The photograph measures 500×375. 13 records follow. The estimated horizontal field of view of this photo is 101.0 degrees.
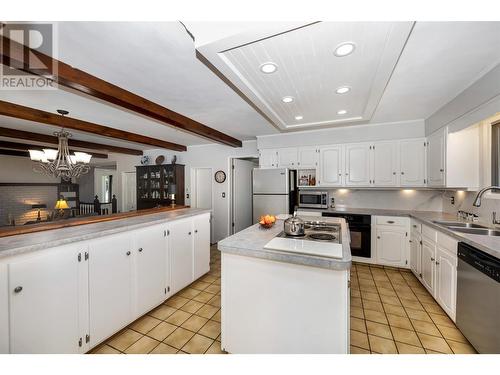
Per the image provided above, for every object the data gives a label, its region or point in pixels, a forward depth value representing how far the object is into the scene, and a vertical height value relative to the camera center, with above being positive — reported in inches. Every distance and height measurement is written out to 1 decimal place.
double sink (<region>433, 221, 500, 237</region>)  81.4 -18.3
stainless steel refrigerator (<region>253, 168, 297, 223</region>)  149.0 -4.1
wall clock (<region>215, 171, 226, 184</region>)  193.3 +8.6
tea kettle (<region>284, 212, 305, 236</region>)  71.6 -14.6
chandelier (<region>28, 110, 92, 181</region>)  112.4 +16.7
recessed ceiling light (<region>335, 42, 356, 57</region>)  55.8 +38.3
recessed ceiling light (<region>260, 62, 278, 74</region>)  65.7 +38.8
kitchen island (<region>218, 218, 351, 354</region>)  50.4 -30.5
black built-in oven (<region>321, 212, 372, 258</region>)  132.0 -30.7
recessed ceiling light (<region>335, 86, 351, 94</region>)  83.1 +39.8
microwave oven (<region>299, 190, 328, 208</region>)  147.8 -9.8
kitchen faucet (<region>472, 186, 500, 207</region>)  73.8 -4.5
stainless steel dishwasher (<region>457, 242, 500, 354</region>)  55.5 -34.0
